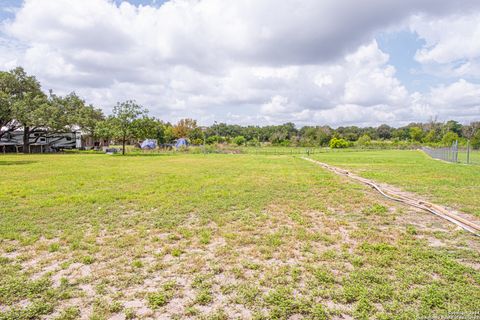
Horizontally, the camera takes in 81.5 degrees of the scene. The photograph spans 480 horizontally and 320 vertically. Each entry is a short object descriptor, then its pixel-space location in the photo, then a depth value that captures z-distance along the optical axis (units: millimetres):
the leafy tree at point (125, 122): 32031
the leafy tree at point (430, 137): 67431
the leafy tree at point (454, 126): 76100
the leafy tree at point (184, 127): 69250
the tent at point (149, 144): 47688
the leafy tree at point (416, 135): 71250
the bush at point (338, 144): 61094
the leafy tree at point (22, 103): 29656
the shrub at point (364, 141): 59375
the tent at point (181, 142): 53803
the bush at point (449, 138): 51431
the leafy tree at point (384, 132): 88812
